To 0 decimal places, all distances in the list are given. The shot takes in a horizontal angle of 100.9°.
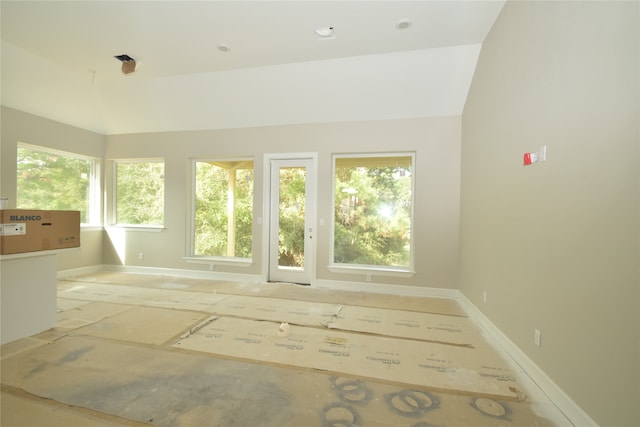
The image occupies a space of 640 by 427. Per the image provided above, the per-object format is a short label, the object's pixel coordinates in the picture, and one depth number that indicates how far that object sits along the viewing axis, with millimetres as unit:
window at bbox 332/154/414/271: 4254
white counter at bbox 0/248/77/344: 2324
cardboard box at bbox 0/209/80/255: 2213
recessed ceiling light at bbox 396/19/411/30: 2818
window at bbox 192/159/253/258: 4844
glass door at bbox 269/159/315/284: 4535
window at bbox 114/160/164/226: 5172
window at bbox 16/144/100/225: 4117
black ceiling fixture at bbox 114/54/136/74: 3595
